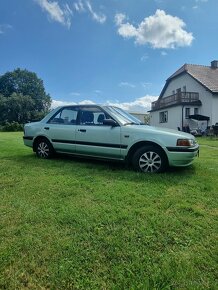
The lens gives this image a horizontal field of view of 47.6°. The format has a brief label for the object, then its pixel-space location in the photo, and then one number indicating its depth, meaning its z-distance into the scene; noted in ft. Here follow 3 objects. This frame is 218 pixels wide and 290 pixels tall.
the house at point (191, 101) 81.20
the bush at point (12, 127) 136.77
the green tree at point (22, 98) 192.24
